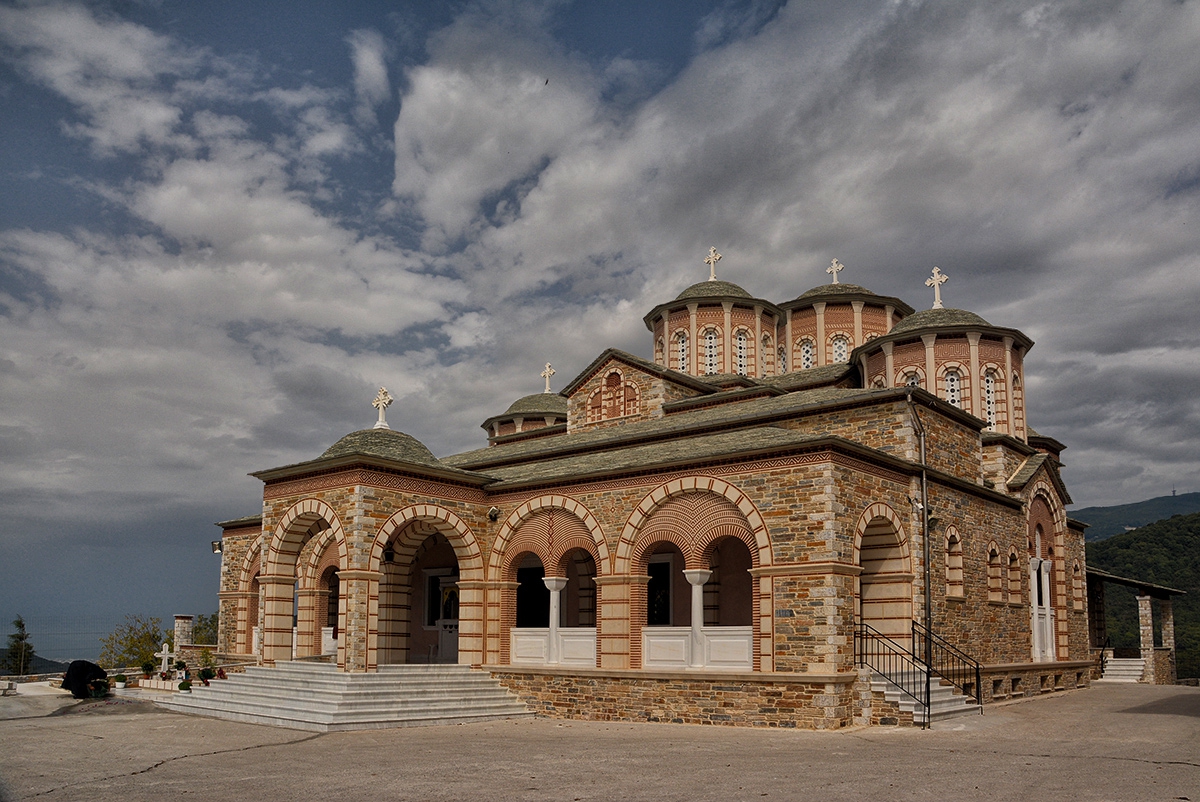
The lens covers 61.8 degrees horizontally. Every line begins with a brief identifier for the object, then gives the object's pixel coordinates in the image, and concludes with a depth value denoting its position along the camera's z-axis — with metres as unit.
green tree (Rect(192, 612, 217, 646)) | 39.44
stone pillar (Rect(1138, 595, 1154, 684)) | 29.08
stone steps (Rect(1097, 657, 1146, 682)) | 29.00
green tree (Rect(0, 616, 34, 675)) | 36.69
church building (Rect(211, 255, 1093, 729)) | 16.05
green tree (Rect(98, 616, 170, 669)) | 31.36
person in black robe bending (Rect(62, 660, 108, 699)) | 20.11
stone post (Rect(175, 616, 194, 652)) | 30.31
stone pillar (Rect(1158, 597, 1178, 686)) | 31.77
